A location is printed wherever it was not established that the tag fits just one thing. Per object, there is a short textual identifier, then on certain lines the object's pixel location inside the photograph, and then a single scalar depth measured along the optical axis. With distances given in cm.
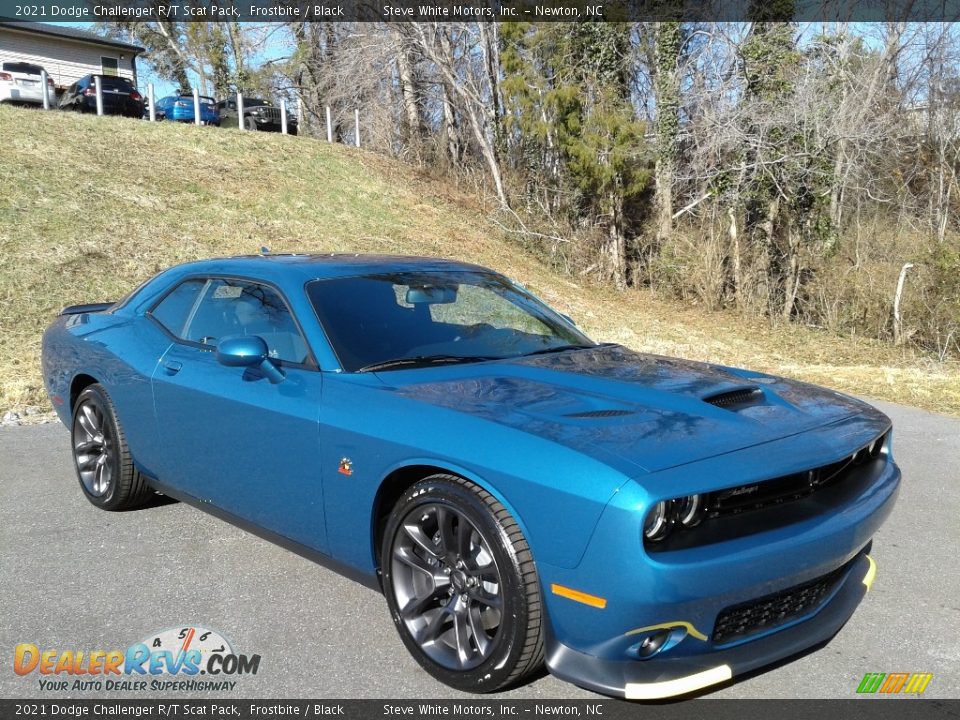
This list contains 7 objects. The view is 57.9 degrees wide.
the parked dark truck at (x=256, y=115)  2702
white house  3550
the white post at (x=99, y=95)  2331
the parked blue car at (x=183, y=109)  2681
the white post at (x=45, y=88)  2366
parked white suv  2342
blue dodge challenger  261
